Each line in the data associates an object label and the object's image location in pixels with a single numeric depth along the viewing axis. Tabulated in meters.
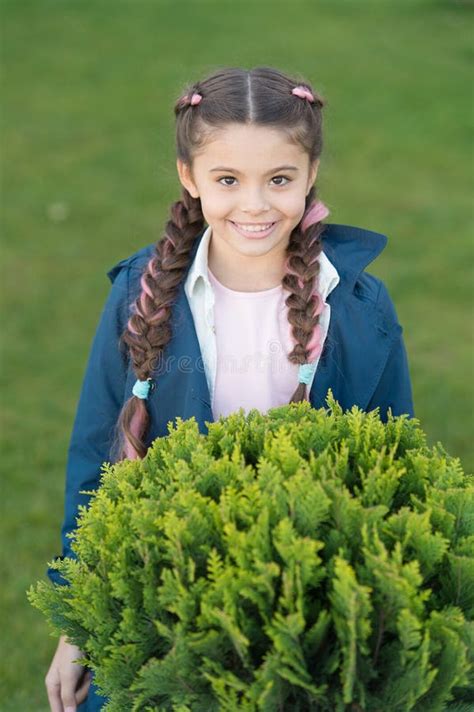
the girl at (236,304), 2.16
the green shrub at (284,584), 1.80
